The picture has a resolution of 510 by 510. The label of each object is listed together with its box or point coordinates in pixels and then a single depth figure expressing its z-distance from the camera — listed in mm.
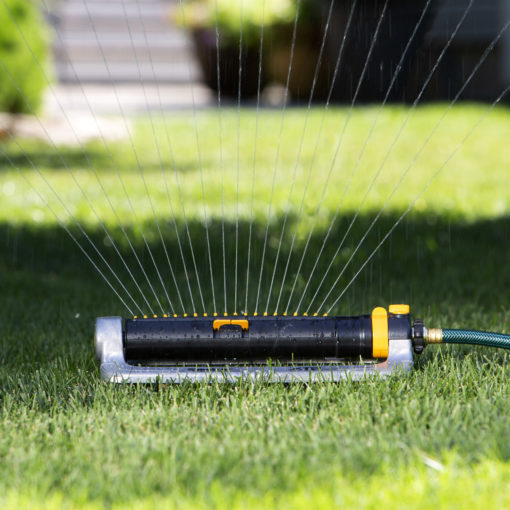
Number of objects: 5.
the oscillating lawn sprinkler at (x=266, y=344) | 4746
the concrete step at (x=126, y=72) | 27344
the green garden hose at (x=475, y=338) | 4781
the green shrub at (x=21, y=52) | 17531
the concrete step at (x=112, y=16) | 28891
